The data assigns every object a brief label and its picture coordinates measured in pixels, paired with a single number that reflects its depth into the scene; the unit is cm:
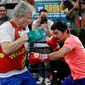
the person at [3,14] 789
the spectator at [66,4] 846
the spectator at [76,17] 789
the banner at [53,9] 991
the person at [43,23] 765
